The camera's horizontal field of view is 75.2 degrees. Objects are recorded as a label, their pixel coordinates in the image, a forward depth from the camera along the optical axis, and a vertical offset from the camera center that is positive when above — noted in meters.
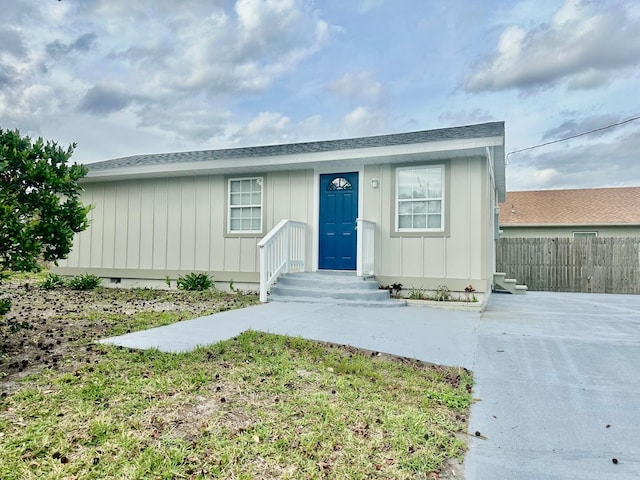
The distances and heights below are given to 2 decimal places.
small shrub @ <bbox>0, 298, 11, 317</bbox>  3.22 -0.46
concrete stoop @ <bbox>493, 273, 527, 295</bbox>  11.93 -0.91
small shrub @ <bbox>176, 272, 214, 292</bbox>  9.01 -0.70
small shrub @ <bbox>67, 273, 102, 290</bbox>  9.28 -0.76
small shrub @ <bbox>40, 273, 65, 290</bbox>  9.37 -0.77
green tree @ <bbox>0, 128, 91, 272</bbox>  3.29 +0.39
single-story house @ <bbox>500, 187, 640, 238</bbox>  15.40 +1.61
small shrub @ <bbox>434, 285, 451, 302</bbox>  7.50 -0.74
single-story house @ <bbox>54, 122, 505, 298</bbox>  7.55 +0.86
